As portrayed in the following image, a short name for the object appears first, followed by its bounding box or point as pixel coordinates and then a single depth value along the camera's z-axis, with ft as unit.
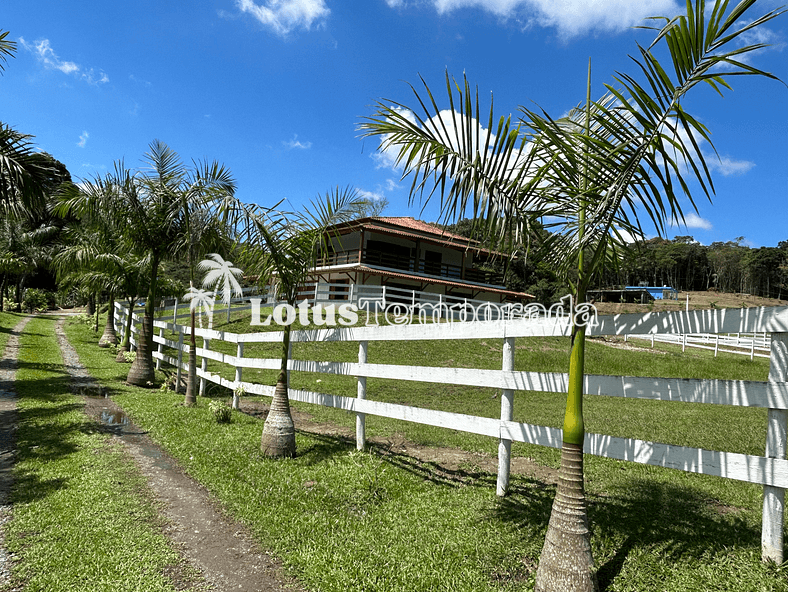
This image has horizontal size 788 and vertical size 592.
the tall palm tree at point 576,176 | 8.48
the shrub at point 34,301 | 139.03
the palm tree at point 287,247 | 20.57
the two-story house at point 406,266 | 92.79
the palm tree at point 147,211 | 35.60
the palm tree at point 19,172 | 30.40
